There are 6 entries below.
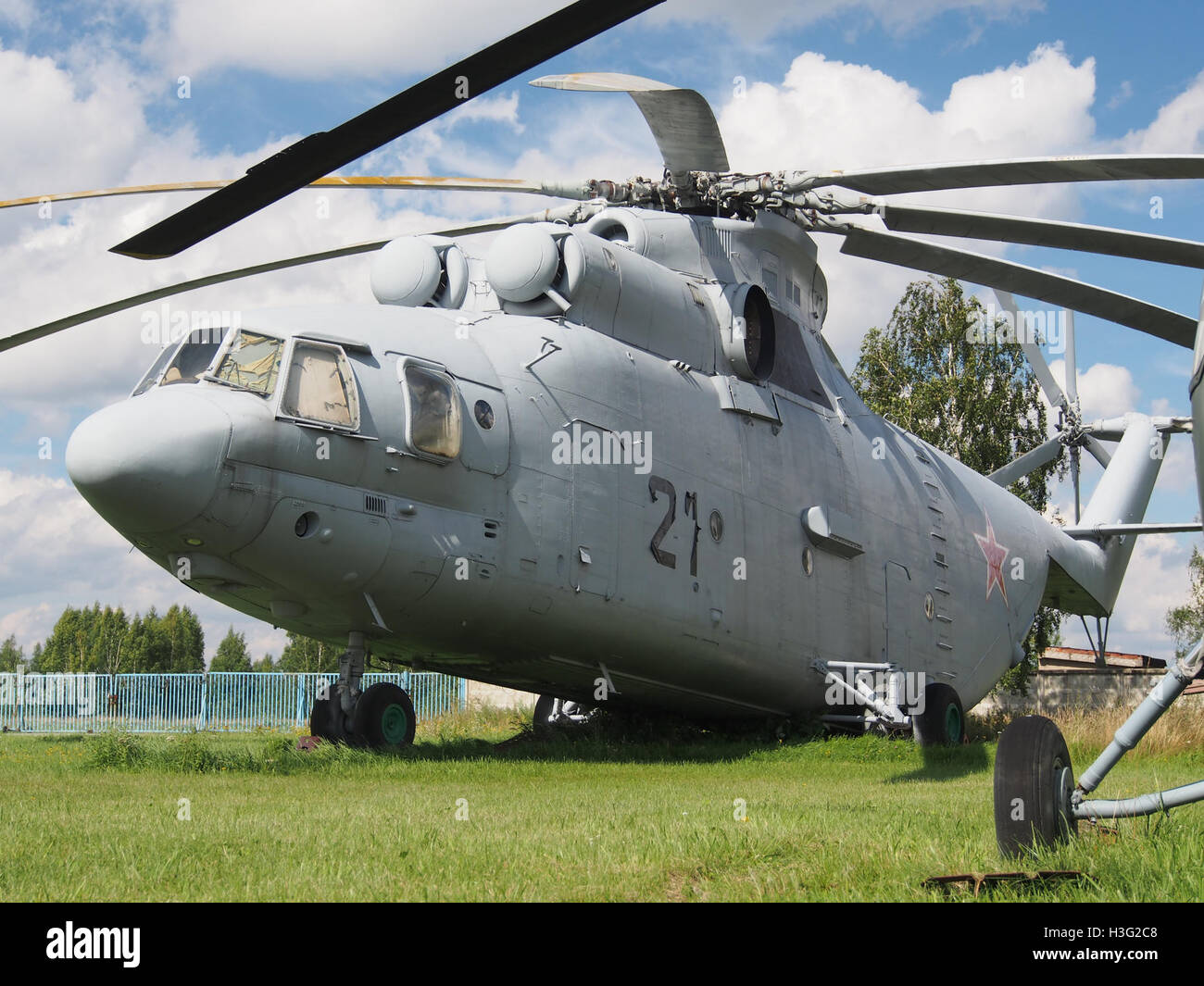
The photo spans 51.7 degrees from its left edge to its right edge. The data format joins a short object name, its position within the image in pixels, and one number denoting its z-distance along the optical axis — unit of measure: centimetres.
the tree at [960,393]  3647
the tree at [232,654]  9300
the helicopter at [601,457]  1088
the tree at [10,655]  10062
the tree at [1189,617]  5494
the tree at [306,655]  7375
